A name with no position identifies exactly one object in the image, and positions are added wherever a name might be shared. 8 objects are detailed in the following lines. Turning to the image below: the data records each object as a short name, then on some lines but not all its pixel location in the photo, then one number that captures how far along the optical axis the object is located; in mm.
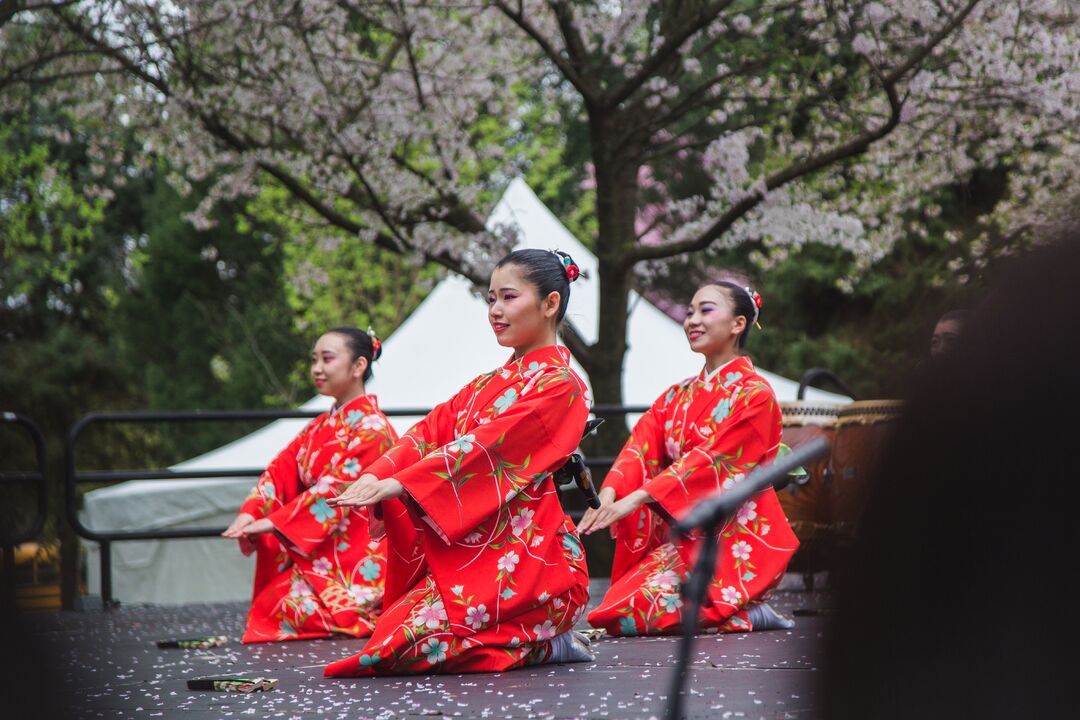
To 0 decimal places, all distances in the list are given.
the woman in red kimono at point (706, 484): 8922
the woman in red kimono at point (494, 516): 7031
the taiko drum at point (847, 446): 11125
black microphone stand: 2990
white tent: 18687
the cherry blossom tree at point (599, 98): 14117
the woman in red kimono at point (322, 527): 9750
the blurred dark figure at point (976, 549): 2486
